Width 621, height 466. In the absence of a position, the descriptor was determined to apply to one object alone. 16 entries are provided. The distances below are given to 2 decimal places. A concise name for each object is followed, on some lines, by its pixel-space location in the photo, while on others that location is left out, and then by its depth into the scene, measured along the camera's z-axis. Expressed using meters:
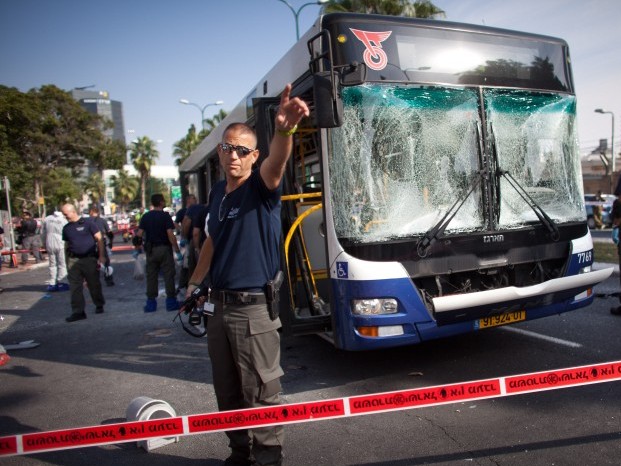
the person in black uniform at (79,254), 8.07
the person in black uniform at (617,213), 6.36
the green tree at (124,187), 82.25
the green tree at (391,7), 15.78
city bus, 3.89
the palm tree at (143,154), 71.56
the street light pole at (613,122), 31.15
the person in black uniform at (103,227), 11.71
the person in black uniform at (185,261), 8.85
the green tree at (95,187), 83.69
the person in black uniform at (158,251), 8.54
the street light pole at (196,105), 34.91
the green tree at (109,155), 36.16
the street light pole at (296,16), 18.89
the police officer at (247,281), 2.65
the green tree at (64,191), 55.47
